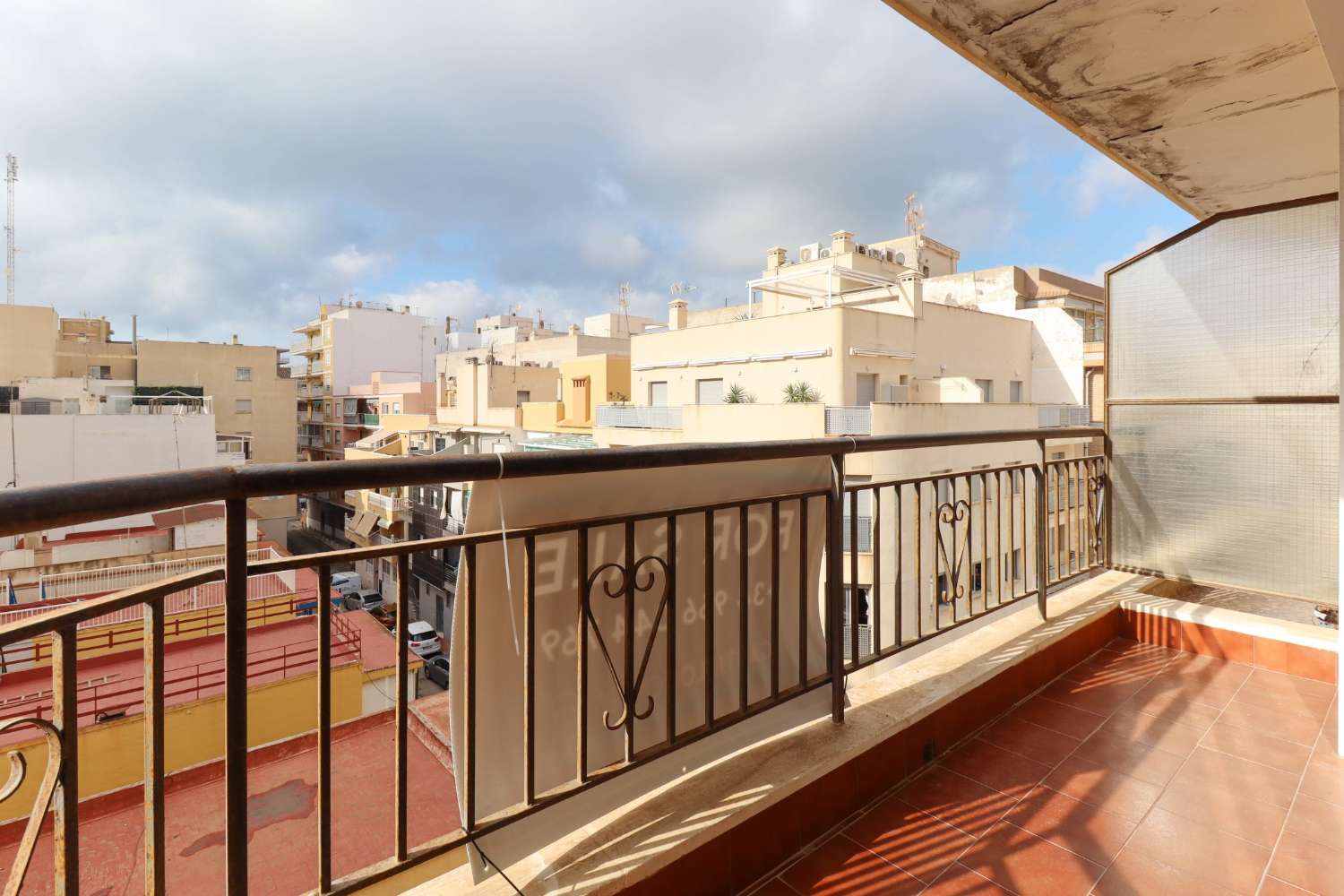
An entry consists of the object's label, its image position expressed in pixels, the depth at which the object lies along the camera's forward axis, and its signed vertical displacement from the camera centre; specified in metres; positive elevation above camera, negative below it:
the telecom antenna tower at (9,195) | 31.77 +12.24
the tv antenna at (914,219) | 27.69 +9.27
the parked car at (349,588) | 19.47 -4.64
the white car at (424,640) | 15.21 -5.02
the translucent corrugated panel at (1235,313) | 2.87 +0.58
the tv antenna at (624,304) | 37.75 +7.78
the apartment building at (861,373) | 14.11 +1.90
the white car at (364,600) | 18.22 -4.72
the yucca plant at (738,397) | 19.06 +1.18
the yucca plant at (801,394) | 17.31 +1.12
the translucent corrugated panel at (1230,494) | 2.88 -0.28
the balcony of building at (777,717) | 1.17 -0.75
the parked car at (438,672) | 14.30 -5.22
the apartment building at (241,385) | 28.81 +2.49
